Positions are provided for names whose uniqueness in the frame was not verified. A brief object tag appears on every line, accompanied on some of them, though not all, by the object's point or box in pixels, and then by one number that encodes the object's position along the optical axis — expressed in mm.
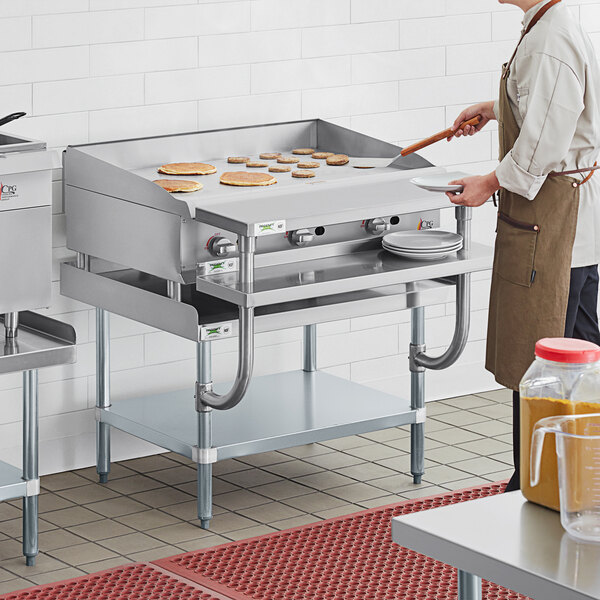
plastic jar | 3609
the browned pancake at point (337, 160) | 8536
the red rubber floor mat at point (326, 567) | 6710
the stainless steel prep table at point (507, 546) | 3257
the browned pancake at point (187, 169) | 8084
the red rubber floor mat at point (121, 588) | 6647
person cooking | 6404
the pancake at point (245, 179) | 7845
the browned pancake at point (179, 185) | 7645
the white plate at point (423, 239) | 7811
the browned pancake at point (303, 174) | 8170
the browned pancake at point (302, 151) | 8922
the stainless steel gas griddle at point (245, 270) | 7259
